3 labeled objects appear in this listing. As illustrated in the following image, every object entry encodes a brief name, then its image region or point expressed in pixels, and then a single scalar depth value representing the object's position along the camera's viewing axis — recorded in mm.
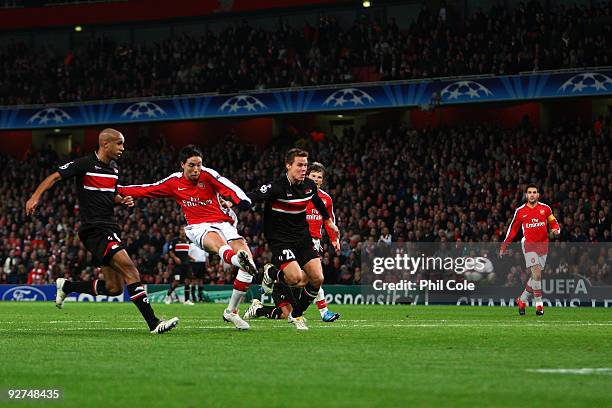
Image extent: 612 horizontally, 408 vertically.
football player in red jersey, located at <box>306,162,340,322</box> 17234
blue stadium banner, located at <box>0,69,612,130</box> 36031
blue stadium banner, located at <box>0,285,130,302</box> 37469
